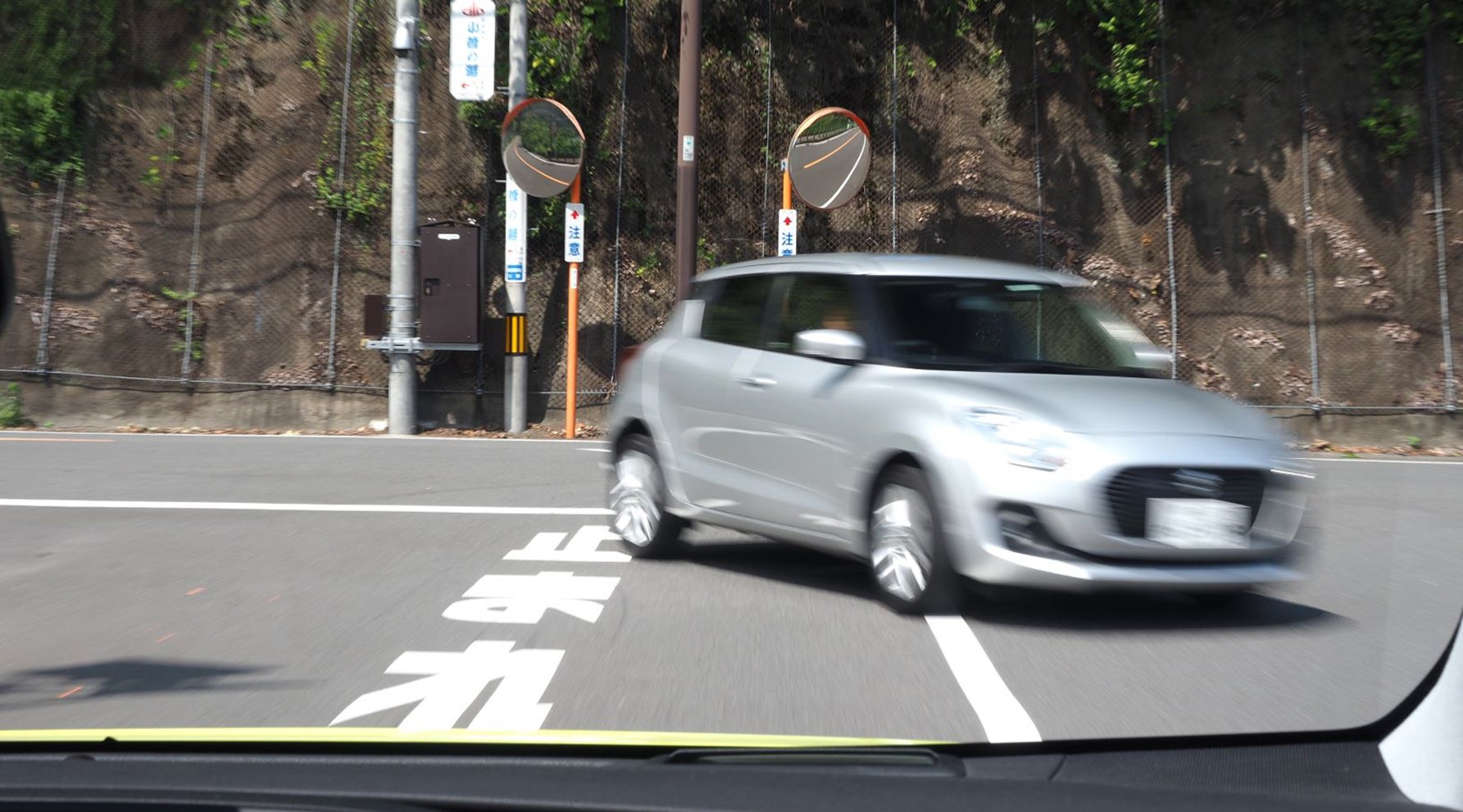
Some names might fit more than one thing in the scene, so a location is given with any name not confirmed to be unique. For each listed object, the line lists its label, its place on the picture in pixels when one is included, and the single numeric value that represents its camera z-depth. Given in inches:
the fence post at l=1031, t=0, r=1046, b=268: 832.3
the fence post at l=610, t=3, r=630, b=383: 800.9
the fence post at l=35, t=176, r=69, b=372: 757.9
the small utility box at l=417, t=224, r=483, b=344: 739.4
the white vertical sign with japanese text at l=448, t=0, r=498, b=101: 738.2
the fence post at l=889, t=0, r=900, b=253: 842.2
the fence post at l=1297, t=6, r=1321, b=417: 785.6
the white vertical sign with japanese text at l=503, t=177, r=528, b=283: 728.3
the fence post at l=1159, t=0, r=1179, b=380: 819.4
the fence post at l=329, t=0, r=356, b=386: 776.9
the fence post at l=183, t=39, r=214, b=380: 778.2
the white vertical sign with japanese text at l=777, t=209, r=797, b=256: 691.4
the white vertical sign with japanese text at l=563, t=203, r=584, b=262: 713.0
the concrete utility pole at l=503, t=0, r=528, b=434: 734.5
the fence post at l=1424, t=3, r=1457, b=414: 772.6
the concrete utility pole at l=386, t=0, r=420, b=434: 714.8
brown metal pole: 717.9
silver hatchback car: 238.7
